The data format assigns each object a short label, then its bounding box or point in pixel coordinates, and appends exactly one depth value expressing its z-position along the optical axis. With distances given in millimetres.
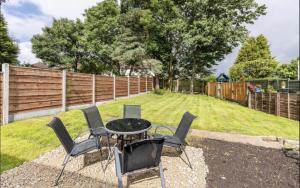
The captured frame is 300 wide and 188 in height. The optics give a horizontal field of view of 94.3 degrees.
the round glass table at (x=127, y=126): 2763
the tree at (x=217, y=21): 14568
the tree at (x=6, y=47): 17702
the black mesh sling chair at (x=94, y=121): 3376
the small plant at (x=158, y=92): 15173
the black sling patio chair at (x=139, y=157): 2120
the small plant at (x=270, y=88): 8710
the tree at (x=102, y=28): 15894
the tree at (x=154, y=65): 14829
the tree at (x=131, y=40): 14443
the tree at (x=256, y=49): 27729
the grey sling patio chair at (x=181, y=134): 2923
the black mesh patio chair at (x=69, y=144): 2476
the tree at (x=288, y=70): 17695
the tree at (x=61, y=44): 19360
